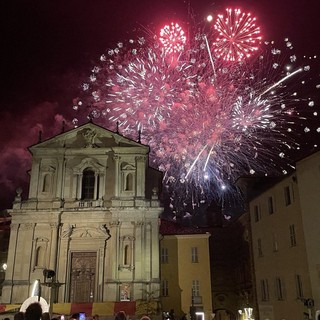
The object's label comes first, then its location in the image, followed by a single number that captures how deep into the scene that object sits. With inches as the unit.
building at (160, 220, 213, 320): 1407.5
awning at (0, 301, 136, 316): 1066.7
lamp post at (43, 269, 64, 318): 565.0
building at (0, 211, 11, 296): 1563.7
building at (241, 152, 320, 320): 914.7
